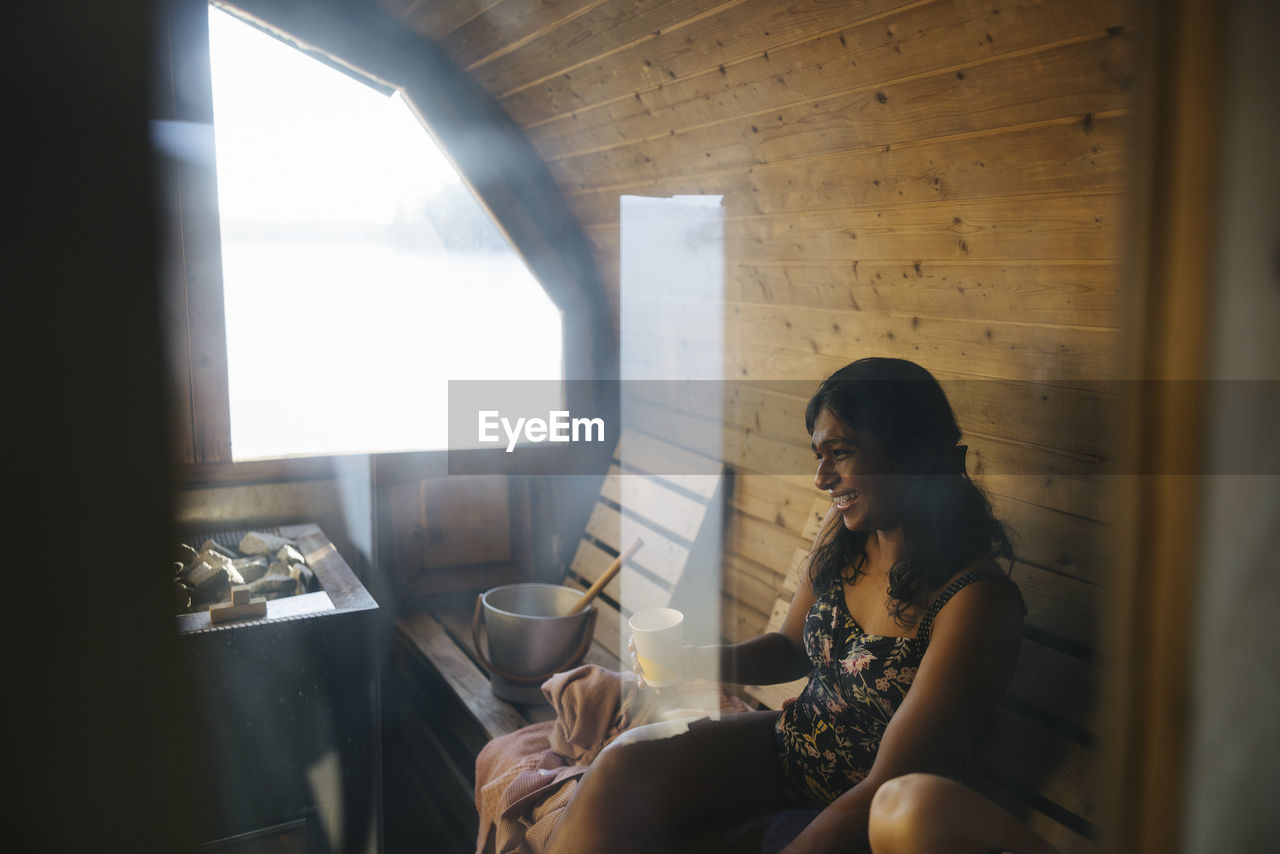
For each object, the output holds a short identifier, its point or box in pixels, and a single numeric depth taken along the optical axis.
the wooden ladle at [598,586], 1.63
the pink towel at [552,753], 1.24
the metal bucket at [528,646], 1.66
